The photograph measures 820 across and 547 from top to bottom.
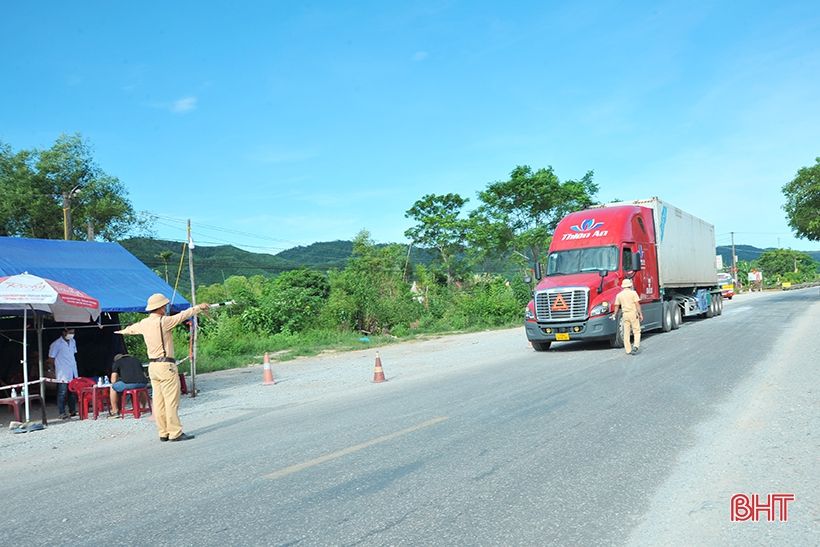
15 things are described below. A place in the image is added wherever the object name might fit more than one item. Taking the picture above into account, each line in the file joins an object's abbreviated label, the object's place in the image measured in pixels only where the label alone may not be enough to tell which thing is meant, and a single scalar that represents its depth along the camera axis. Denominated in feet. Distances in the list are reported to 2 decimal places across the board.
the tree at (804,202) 124.16
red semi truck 53.93
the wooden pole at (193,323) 43.75
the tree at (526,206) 126.82
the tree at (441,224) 164.66
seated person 35.17
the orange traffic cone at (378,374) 45.19
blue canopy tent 42.67
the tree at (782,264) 380.11
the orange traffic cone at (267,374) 49.57
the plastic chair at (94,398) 37.93
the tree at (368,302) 103.04
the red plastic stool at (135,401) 36.24
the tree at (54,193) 107.86
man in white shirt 39.37
